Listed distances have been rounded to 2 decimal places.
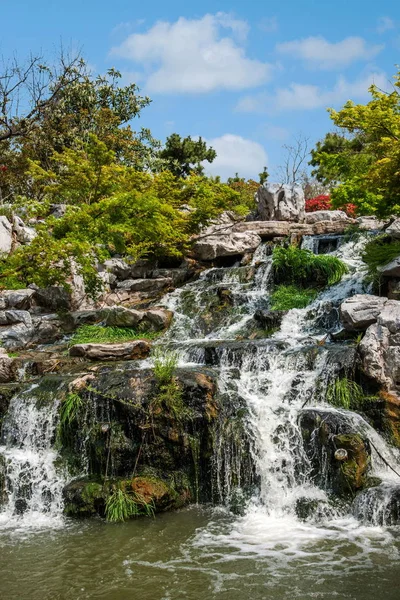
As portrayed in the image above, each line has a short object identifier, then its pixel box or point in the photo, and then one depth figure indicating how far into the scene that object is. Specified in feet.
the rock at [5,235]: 54.49
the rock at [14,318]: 43.01
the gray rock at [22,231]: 57.11
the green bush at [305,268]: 45.16
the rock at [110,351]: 35.24
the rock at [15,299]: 48.44
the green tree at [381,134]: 35.50
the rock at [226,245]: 55.62
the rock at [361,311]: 31.32
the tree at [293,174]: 103.84
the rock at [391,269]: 36.66
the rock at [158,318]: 43.24
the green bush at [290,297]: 42.52
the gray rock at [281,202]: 62.69
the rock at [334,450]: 22.80
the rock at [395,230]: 41.48
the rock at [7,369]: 32.81
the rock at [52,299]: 49.98
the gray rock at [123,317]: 43.34
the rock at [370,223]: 57.24
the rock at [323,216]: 61.88
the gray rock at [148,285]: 53.42
